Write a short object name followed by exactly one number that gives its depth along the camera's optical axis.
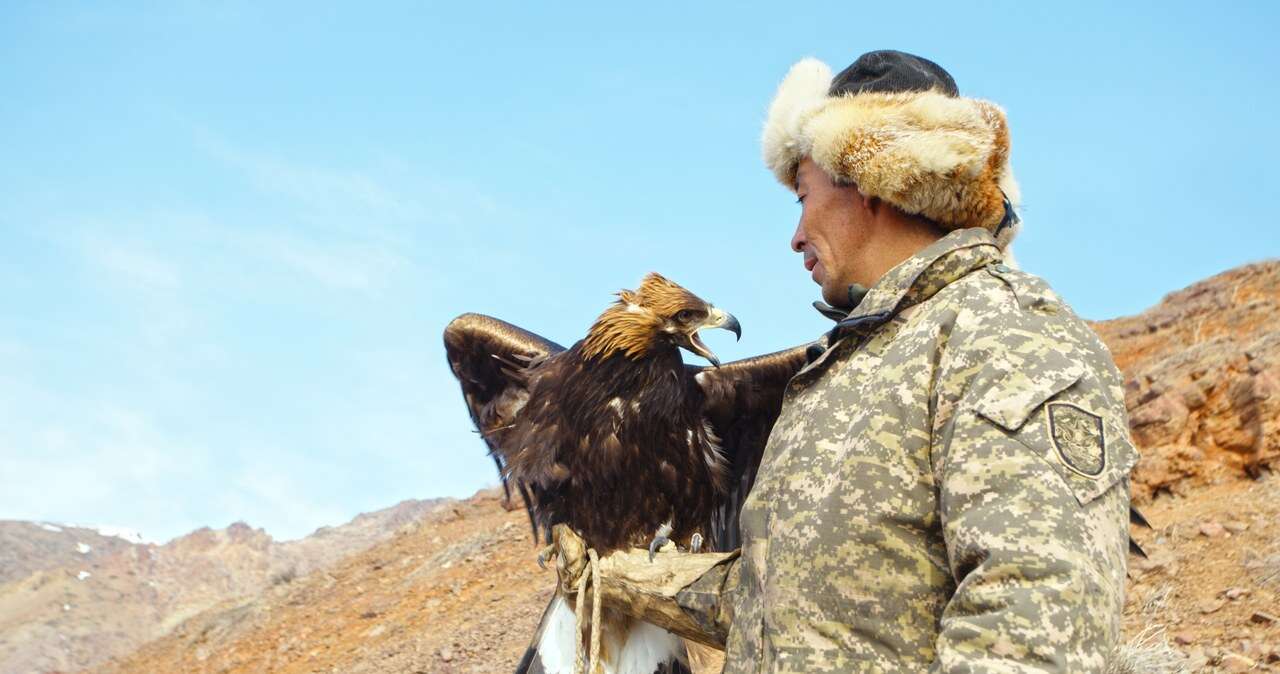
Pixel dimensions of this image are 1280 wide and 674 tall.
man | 2.03
